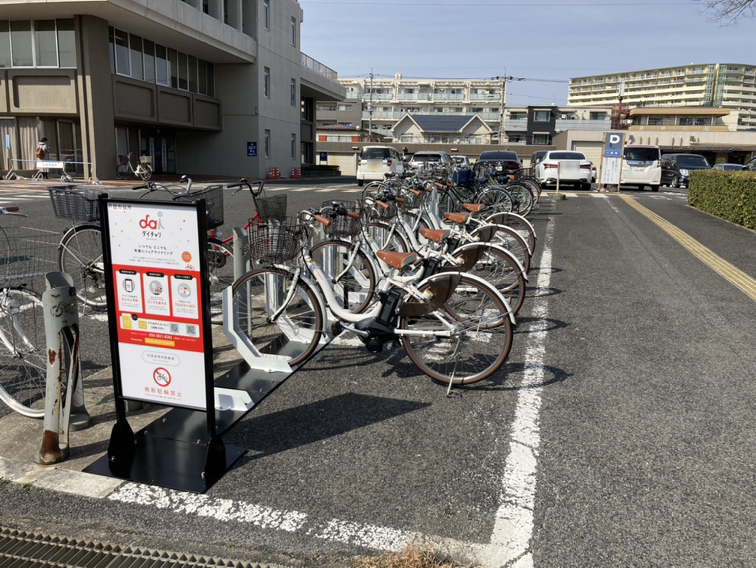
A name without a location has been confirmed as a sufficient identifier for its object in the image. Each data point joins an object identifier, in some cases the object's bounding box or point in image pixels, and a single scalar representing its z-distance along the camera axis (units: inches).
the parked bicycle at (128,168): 916.6
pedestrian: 842.8
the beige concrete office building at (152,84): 866.1
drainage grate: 90.9
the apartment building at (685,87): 6505.9
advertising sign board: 109.3
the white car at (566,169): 831.1
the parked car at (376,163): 844.6
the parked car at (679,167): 1232.8
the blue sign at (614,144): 841.5
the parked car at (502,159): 839.1
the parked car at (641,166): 889.5
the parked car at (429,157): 842.8
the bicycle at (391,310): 154.9
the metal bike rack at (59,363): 115.6
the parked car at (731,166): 1139.4
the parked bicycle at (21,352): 135.3
